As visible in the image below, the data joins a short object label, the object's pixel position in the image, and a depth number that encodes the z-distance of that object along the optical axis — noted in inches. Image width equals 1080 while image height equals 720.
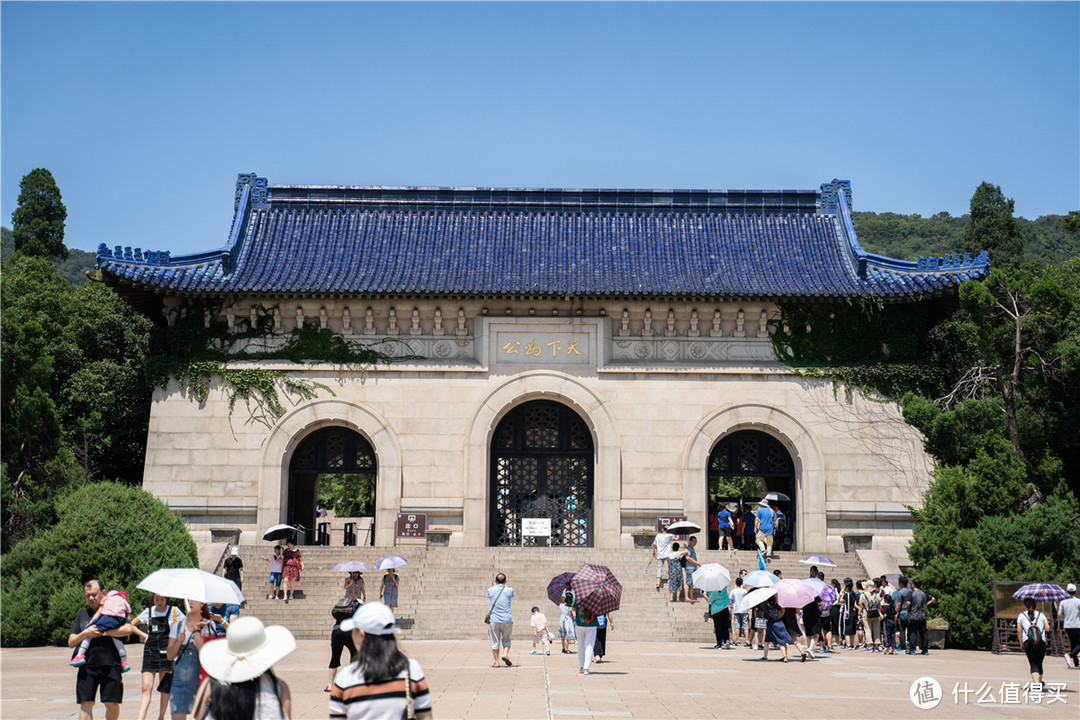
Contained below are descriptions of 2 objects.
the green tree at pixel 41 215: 1925.4
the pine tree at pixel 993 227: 1996.8
